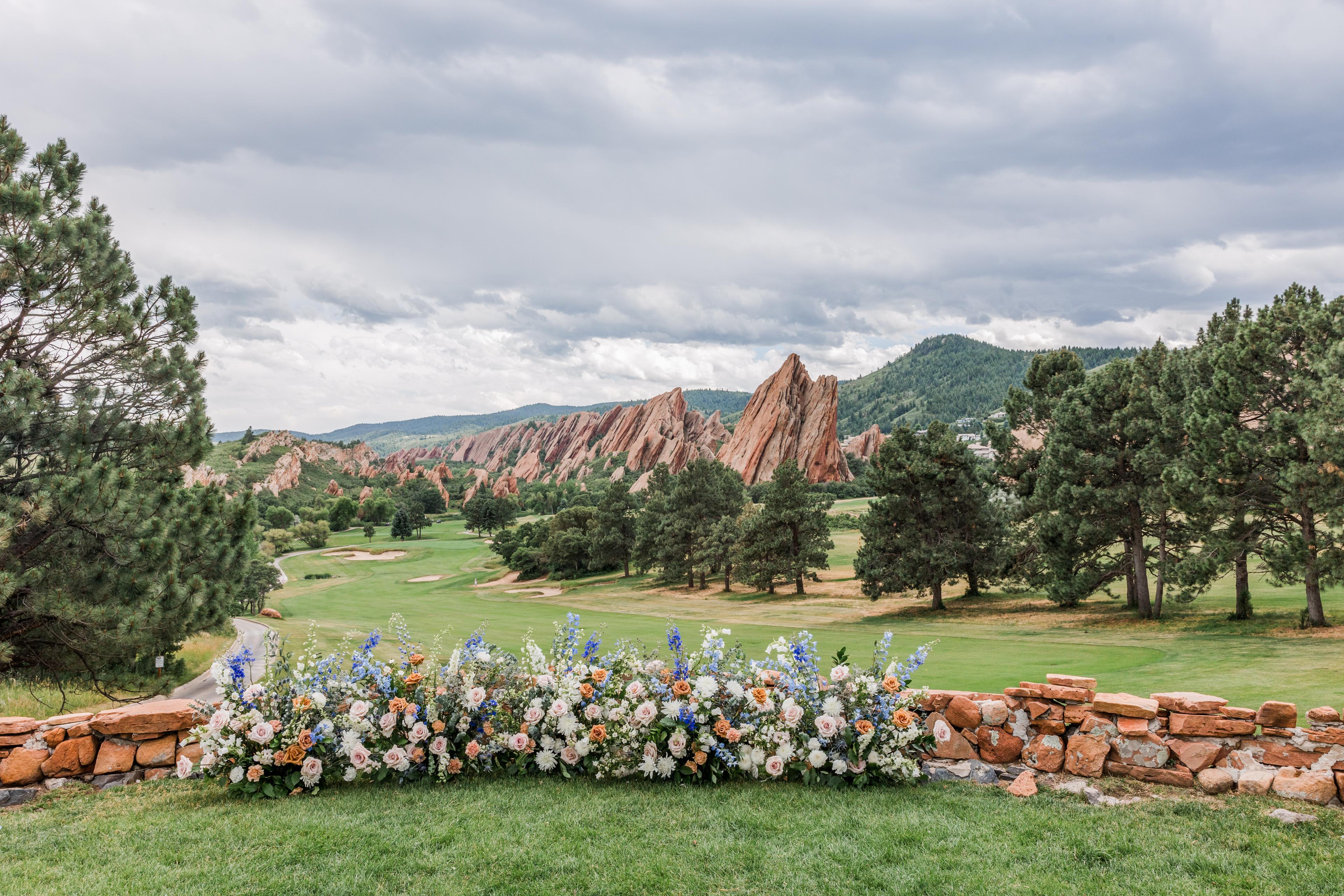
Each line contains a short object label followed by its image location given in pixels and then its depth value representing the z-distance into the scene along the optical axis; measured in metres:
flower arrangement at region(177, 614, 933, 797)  6.25
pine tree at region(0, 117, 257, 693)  10.24
